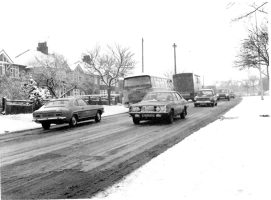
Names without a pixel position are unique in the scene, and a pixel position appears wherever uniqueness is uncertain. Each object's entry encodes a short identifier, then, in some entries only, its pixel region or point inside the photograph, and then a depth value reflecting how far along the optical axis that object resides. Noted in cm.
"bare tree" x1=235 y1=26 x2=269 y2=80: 2566
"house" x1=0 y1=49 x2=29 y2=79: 4544
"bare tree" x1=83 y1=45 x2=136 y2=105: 3831
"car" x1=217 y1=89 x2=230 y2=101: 4631
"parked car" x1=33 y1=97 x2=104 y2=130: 1422
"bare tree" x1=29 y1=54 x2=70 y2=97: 3385
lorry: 3616
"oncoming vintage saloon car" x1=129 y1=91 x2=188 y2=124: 1436
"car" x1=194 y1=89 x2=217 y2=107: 2831
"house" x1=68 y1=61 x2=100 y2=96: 3812
